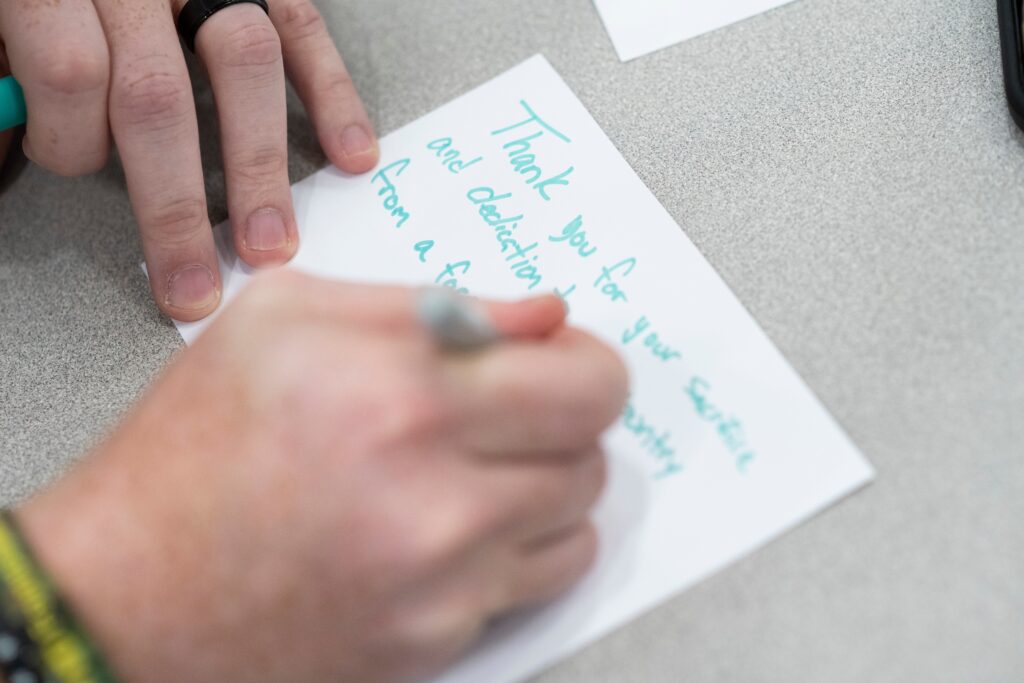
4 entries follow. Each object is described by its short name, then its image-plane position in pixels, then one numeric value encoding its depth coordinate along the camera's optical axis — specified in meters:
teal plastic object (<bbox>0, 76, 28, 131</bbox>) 0.48
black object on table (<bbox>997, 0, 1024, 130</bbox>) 0.46
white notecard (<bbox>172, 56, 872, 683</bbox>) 0.39
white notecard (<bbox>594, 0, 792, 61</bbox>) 0.55
